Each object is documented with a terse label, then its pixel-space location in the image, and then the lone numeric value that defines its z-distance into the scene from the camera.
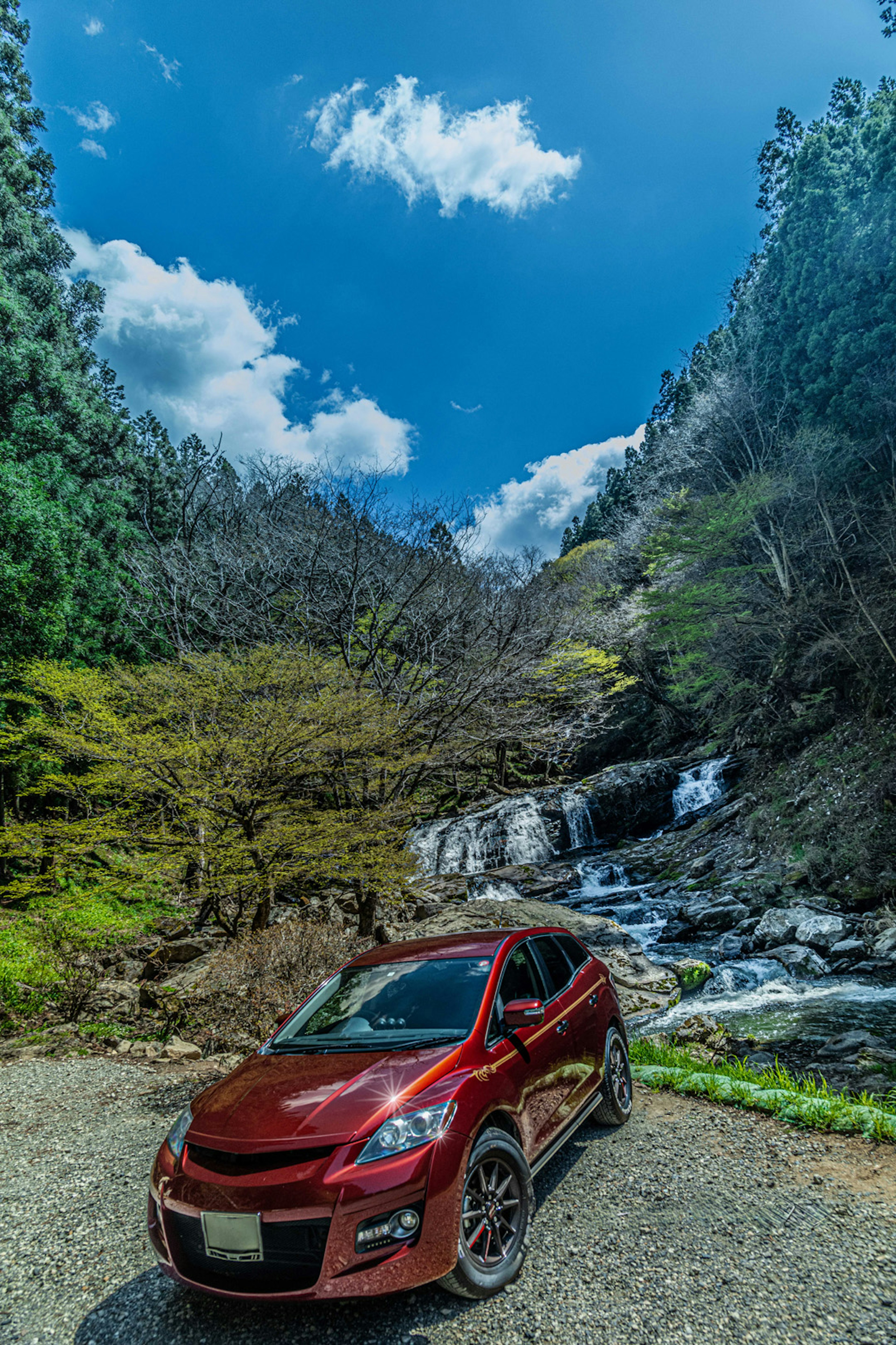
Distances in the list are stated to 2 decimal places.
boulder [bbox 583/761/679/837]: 22.39
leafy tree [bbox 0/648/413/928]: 7.91
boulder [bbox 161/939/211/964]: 10.88
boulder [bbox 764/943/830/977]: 9.87
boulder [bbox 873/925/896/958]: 9.93
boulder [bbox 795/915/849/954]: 10.58
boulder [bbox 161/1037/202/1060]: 6.92
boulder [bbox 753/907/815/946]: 11.14
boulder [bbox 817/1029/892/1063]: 6.73
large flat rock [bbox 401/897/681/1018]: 9.62
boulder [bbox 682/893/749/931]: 13.08
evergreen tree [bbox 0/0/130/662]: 14.96
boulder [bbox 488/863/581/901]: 17.94
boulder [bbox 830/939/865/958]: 10.03
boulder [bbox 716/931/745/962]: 11.37
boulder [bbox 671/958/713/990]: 10.14
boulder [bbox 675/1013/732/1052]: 7.05
